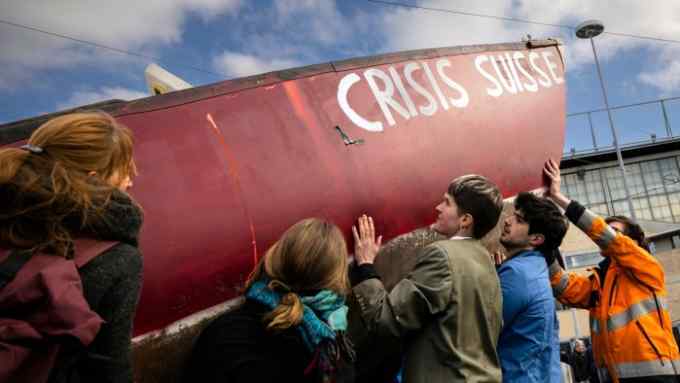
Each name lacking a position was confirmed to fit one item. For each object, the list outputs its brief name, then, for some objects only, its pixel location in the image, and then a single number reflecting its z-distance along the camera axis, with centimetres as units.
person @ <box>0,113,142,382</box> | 103
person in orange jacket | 275
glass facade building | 2588
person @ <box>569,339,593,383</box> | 916
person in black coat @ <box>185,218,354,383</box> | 142
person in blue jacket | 229
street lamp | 1747
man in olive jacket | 188
